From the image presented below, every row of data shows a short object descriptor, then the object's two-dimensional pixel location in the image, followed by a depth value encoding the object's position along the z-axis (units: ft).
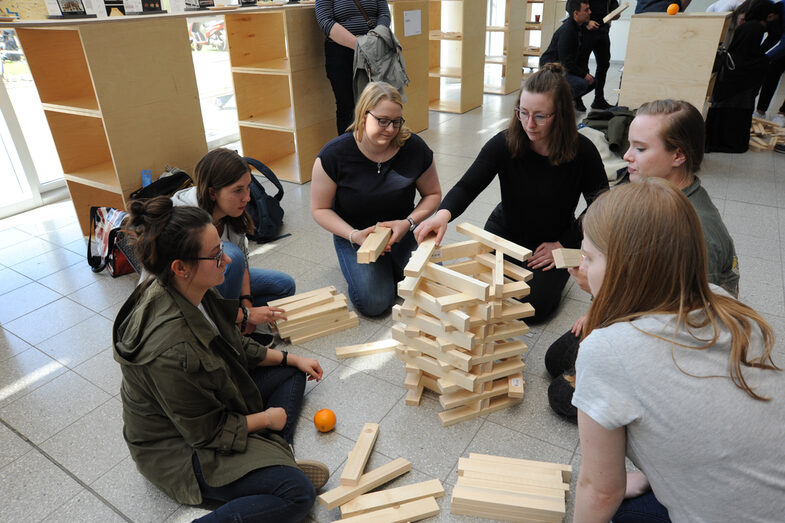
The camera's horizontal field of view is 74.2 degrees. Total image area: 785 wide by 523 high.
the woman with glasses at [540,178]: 7.97
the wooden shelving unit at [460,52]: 22.72
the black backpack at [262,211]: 12.66
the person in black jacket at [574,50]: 20.24
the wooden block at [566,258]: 6.71
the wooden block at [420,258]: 6.87
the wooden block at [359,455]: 6.12
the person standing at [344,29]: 14.57
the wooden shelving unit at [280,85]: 15.21
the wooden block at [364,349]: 8.55
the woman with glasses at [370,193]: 9.37
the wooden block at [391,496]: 5.91
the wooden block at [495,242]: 7.18
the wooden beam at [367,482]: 5.92
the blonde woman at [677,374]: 3.53
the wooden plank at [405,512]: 5.76
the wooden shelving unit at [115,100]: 10.93
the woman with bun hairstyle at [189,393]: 5.16
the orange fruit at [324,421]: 7.06
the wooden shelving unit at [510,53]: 25.66
